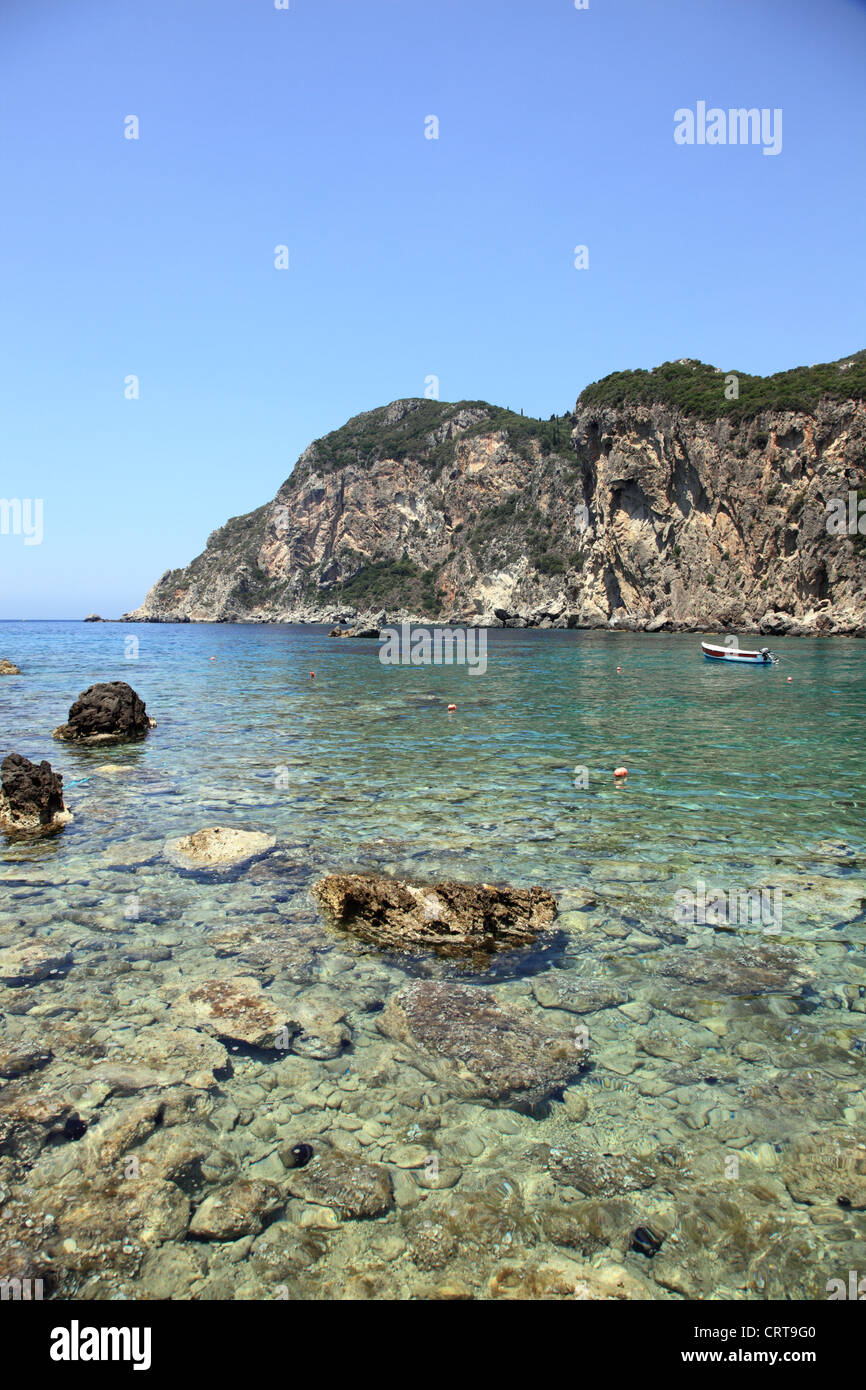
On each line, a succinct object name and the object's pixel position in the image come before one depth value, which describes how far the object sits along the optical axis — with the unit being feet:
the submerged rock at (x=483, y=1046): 16.07
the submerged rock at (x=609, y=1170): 13.21
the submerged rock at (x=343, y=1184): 12.84
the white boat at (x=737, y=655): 151.33
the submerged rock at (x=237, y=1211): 12.30
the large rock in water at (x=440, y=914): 23.12
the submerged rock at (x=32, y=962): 20.27
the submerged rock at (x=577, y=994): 19.25
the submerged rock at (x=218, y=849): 29.37
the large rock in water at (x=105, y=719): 62.69
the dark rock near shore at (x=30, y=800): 34.88
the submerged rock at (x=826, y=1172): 13.00
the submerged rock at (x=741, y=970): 20.28
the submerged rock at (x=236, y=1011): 17.88
